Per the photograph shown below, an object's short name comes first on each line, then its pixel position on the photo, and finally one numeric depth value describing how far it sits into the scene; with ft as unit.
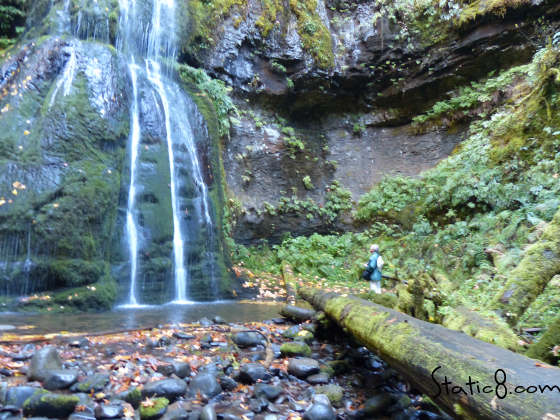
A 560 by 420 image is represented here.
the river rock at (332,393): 10.47
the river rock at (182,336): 15.52
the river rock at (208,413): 8.91
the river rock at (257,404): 9.89
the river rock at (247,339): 15.05
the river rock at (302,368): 12.06
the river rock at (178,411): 8.90
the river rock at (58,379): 9.83
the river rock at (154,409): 8.87
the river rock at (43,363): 10.22
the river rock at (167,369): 11.32
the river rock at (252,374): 11.55
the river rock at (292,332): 16.37
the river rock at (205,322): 18.05
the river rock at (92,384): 9.84
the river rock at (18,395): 8.72
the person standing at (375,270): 23.00
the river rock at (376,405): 9.90
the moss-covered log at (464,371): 4.89
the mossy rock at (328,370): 12.35
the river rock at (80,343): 13.43
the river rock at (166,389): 9.80
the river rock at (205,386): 10.40
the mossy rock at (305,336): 15.94
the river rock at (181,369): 11.37
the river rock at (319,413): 9.21
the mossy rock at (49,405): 8.48
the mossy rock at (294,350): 13.92
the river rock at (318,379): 11.75
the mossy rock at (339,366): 12.83
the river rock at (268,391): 10.57
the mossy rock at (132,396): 9.52
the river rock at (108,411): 8.70
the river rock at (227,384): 11.05
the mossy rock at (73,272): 20.83
